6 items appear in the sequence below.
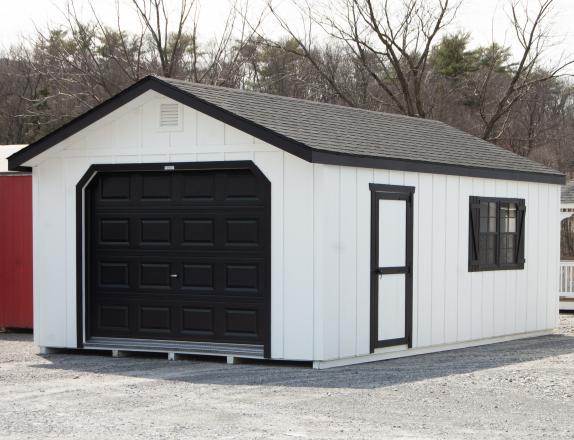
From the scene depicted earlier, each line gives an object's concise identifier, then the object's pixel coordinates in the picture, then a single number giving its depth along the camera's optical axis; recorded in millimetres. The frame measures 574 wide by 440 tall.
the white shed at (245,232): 12688
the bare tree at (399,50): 33125
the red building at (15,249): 17062
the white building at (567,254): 23359
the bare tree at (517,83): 32781
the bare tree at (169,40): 32256
